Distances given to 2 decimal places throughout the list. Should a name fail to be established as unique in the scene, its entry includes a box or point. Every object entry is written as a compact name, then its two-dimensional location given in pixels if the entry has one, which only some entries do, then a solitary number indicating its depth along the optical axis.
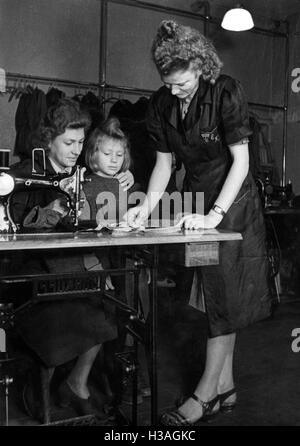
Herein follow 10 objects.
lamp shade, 3.27
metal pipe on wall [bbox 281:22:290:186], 3.46
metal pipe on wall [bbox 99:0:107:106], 3.36
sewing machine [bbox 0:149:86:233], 1.69
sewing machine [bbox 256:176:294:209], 3.70
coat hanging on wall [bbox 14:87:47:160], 3.17
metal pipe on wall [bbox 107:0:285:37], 3.27
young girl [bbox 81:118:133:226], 2.49
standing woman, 1.92
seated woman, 1.85
